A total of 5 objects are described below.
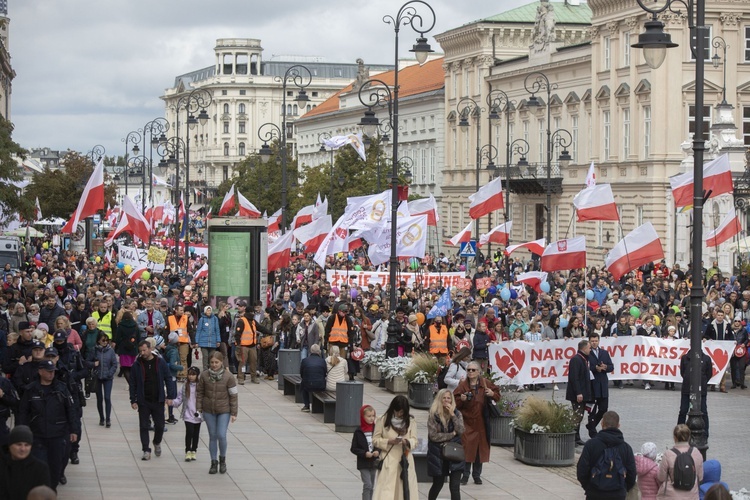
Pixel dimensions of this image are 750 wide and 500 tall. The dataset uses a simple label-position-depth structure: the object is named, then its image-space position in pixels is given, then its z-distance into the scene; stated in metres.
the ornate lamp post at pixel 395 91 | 28.82
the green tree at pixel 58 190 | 93.25
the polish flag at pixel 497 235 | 47.96
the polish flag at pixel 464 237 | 46.16
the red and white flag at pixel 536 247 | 44.19
